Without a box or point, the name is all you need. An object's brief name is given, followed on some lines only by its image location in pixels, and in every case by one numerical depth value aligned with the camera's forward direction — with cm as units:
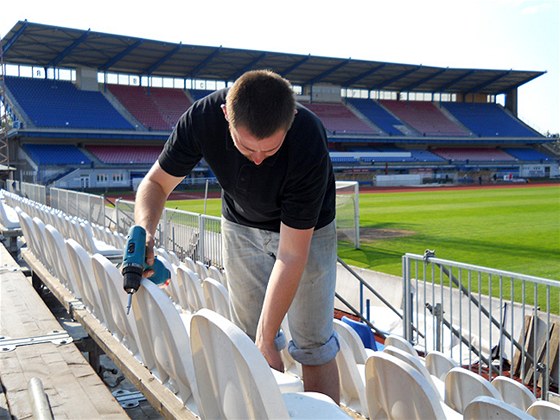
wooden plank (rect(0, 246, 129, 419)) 212
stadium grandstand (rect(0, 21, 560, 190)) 3922
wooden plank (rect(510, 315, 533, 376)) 546
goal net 1432
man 188
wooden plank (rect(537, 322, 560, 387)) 533
